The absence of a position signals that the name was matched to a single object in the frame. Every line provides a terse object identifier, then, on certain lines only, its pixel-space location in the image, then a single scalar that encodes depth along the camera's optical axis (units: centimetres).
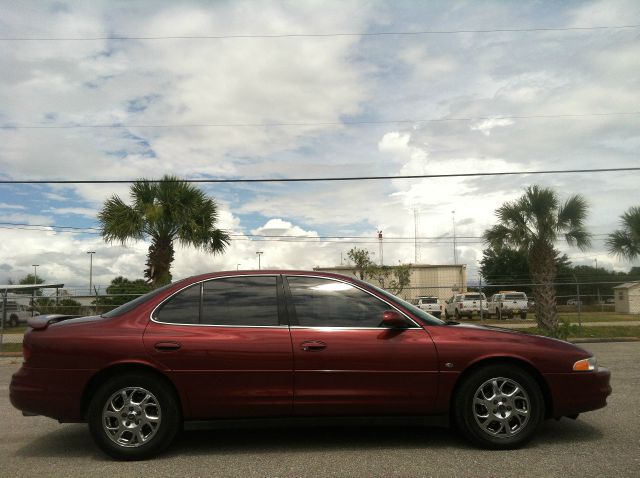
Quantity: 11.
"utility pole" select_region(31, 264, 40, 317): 1661
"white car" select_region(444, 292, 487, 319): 2685
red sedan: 457
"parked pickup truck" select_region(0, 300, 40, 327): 1811
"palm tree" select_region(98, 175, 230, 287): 1900
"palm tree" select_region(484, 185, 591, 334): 1931
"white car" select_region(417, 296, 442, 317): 2923
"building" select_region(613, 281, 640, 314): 2329
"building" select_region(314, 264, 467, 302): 3903
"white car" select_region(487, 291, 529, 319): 2705
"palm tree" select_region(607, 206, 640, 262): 2305
